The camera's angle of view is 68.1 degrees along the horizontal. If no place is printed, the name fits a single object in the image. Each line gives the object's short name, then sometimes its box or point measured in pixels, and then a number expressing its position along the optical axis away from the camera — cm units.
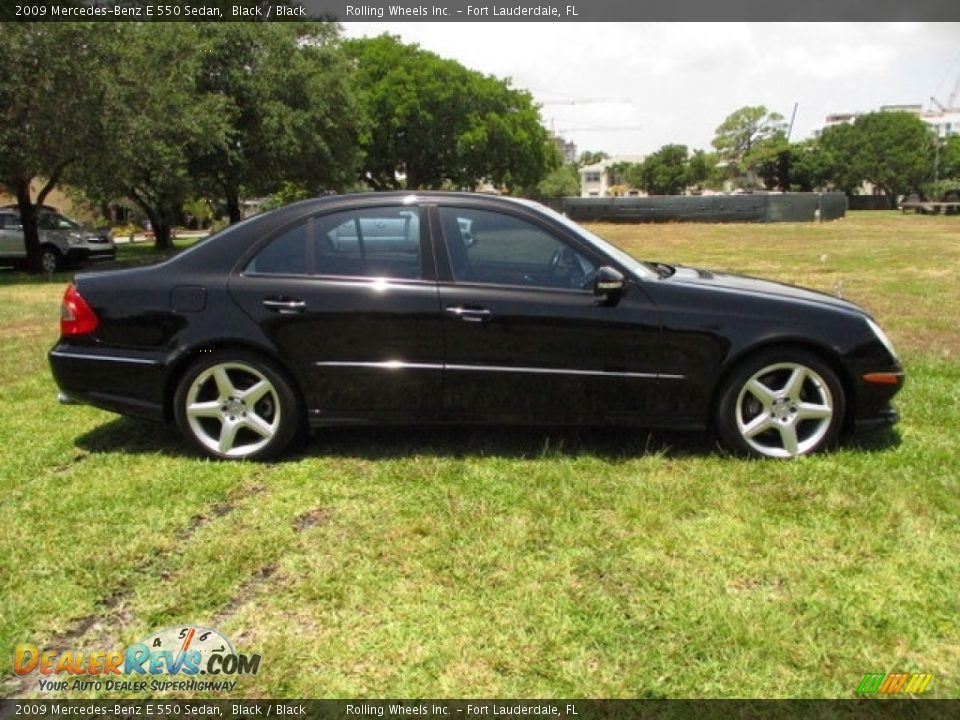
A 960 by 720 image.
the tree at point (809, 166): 8012
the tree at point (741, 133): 10062
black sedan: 384
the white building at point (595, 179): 14650
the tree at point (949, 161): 7691
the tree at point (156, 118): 1614
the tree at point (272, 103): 2431
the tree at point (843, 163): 7819
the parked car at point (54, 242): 1875
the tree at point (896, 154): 7525
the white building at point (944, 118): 12362
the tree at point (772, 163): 8594
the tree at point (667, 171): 9781
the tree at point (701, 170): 9781
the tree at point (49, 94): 1433
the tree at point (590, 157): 16512
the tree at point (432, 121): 4397
